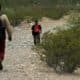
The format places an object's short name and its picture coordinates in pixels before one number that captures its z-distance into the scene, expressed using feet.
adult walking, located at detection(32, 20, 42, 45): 78.23
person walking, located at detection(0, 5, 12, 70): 45.30
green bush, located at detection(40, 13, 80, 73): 49.28
